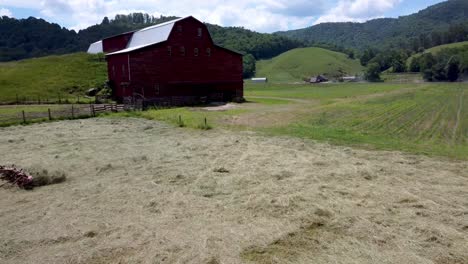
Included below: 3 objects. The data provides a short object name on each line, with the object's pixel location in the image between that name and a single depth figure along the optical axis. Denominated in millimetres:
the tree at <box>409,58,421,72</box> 139050
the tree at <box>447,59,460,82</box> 119250
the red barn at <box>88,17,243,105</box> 37438
